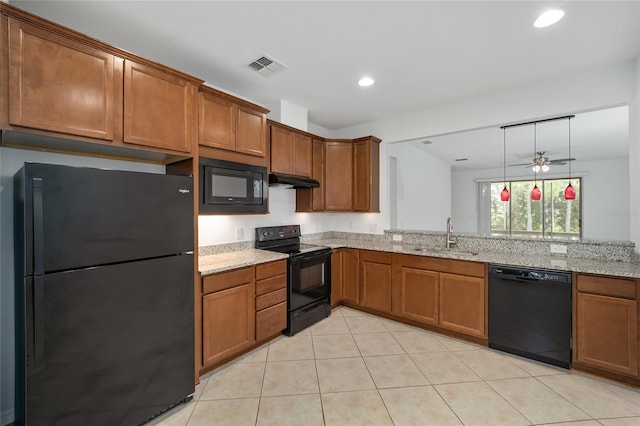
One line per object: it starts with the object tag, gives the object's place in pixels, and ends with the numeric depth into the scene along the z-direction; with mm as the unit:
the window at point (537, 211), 7199
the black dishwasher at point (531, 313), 2389
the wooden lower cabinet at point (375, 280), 3496
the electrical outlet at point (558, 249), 2838
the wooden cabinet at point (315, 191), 3871
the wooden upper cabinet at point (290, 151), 3273
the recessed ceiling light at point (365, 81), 2895
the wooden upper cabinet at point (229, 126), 2385
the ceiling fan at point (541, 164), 4859
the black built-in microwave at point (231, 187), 2387
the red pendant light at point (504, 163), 4465
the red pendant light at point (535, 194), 4317
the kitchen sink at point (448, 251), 3099
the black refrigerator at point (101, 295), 1396
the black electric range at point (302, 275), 3055
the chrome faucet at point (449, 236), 3480
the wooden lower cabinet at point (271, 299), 2711
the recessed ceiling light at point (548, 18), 1900
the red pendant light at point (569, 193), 3840
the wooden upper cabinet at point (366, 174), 3973
